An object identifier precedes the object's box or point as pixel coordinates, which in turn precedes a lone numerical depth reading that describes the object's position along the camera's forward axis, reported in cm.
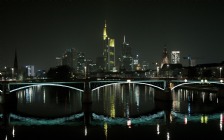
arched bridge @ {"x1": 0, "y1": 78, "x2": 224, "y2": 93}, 6619
